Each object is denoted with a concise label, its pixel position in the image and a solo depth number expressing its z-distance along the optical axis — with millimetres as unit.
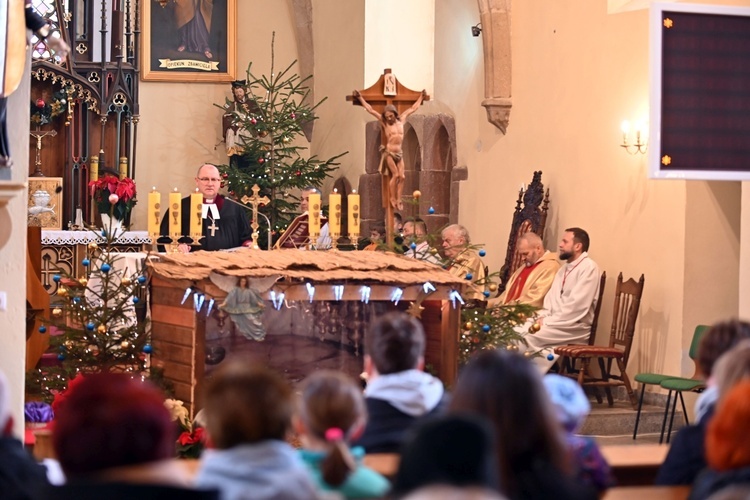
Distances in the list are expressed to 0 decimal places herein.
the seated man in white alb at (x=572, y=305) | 13889
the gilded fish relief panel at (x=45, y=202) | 18839
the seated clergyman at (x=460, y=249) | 14589
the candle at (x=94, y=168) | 19643
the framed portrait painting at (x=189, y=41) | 21507
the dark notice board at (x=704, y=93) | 8992
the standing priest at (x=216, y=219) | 12704
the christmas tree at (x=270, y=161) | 19492
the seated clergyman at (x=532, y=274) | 14514
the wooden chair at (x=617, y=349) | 13113
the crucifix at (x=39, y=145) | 19854
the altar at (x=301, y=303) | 9859
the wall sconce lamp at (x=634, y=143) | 13910
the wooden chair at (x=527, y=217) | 16160
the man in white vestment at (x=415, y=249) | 11457
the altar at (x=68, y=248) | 17865
